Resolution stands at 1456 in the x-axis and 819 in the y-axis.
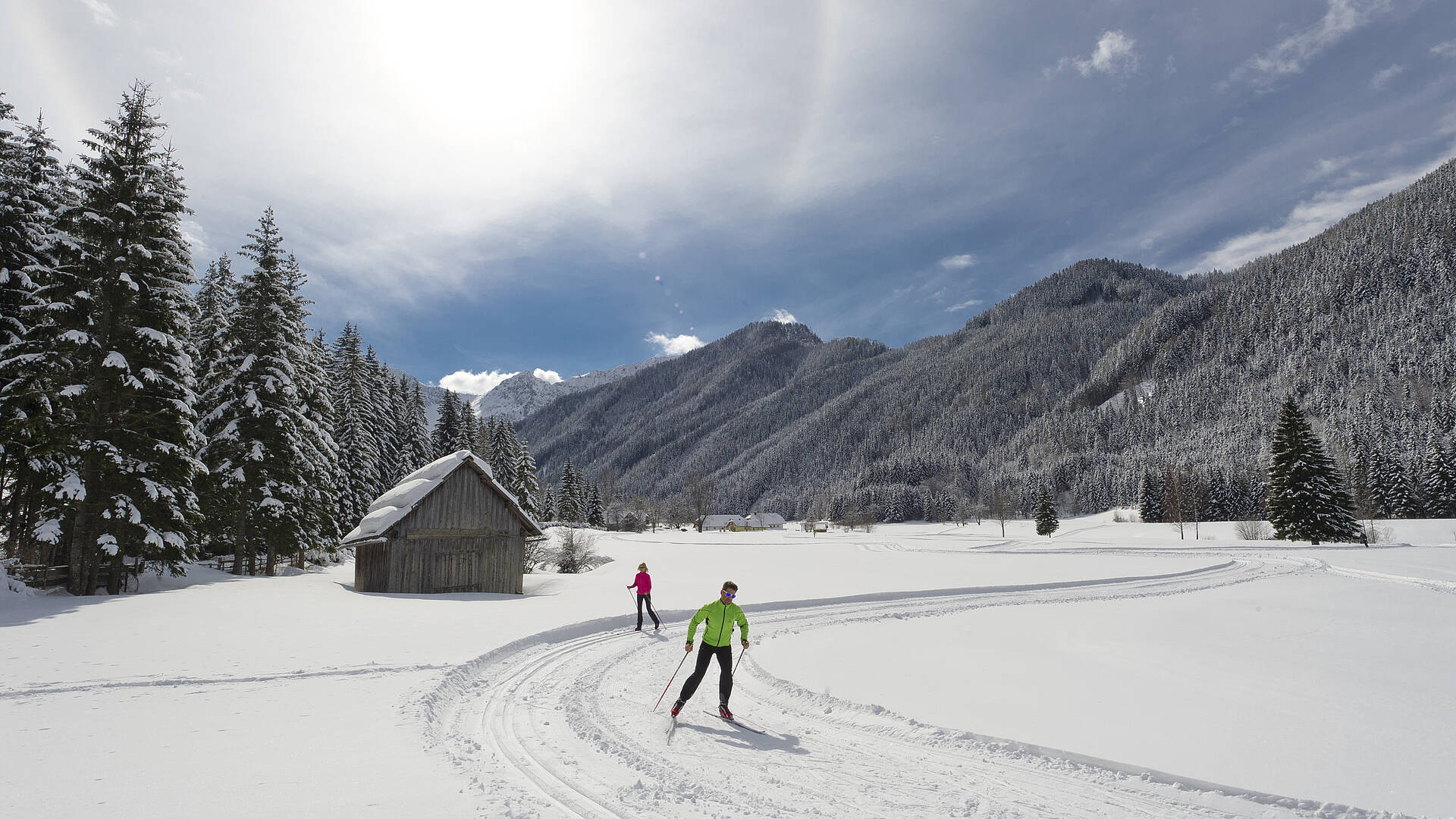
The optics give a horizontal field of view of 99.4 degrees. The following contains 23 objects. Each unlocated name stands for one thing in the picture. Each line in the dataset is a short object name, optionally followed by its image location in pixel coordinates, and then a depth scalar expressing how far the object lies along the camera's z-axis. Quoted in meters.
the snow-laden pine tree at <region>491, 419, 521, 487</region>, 62.31
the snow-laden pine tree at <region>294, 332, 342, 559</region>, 27.24
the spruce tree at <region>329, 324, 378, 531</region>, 37.53
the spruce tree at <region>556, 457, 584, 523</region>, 76.12
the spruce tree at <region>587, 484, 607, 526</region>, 87.51
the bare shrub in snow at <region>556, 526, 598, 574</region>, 37.47
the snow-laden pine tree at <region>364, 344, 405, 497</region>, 44.57
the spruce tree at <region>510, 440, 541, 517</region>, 56.28
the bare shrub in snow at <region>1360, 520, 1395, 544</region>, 47.31
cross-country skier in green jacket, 9.02
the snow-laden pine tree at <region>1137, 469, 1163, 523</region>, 90.19
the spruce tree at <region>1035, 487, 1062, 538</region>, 74.56
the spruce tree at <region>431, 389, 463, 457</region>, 57.50
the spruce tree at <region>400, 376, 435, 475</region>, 50.66
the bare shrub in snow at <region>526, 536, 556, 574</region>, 37.31
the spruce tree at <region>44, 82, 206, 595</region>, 17.73
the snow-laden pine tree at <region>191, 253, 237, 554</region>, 24.43
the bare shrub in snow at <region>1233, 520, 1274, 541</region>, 53.38
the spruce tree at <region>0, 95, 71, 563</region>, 16.97
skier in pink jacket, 16.25
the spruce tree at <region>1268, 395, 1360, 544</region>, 44.84
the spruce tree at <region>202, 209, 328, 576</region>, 24.78
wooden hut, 23.45
